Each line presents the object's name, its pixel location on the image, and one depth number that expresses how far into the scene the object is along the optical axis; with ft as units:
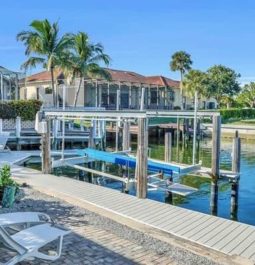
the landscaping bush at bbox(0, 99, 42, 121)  57.65
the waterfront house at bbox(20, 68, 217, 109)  97.63
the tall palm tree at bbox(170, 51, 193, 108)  133.81
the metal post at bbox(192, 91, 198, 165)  30.61
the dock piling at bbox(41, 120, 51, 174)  31.32
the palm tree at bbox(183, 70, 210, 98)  135.40
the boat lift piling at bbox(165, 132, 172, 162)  40.63
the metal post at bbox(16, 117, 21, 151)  53.96
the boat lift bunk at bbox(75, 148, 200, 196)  28.67
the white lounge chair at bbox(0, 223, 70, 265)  11.63
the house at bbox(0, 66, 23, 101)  67.23
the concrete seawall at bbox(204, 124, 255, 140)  88.05
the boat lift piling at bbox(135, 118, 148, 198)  23.99
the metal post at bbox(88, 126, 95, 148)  45.41
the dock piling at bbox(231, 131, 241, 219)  29.46
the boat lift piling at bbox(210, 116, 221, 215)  29.40
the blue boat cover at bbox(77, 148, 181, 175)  28.96
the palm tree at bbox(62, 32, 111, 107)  80.31
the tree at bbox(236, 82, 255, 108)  185.59
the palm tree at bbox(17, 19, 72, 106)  73.53
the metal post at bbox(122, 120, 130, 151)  44.26
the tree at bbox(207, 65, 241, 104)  159.77
